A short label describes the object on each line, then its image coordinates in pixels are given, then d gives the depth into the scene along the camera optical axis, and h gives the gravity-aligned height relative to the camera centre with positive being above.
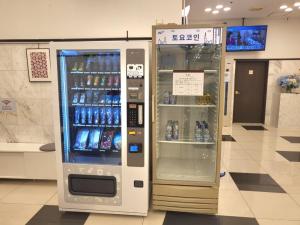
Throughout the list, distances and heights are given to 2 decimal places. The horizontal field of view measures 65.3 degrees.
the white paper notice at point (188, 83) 2.32 +0.00
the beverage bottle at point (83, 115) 2.48 -0.34
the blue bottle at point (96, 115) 2.47 -0.34
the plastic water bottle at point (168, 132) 2.63 -0.56
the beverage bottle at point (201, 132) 2.60 -0.55
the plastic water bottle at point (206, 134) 2.58 -0.57
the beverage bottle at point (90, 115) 2.47 -0.34
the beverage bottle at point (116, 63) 2.26 +0.19
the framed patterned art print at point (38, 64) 3.09 +0.24
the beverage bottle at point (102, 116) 2.44 -0.35
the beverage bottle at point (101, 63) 2.35 +0.19
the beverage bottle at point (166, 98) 2.60 -0.17
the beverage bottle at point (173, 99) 2.62 -0.18
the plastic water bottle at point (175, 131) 2.67 -0.55
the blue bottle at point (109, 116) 2.41 -0.34
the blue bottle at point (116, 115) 2.37 -0.33
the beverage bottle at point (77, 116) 2.48 -0.35
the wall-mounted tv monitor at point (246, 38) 6.46 +1.25
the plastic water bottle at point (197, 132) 2.63 -0.56
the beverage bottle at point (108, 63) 2.31 +0.19
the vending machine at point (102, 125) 2.17 -0.42
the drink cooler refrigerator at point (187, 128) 2.28 -0.51
